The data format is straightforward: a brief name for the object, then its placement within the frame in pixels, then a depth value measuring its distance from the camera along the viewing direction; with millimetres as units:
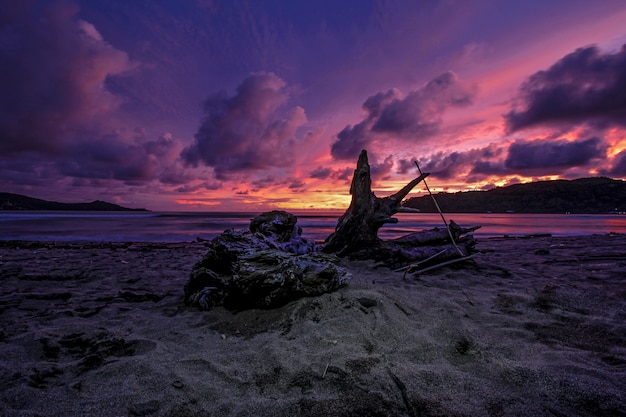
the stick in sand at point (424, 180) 7398
